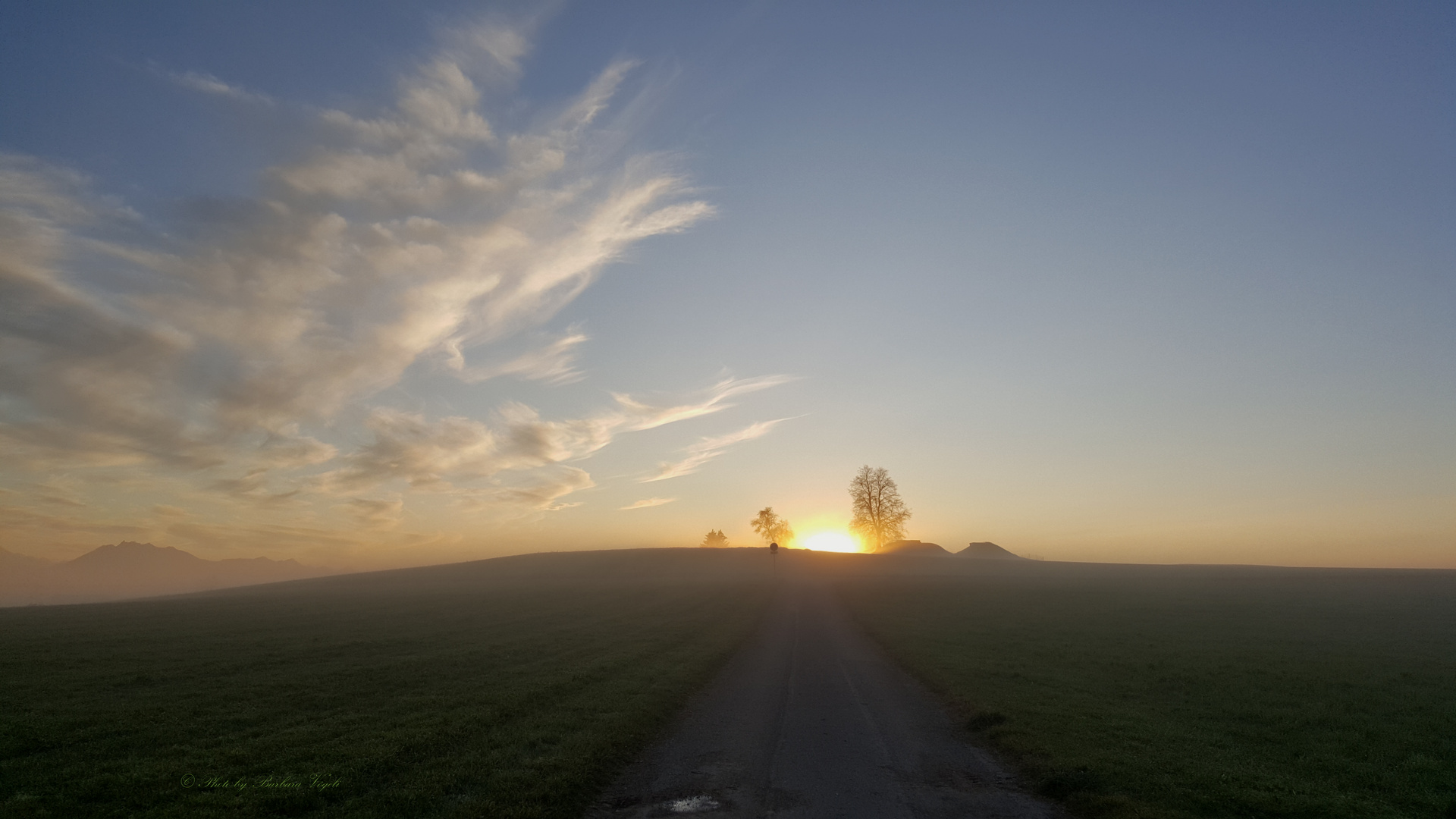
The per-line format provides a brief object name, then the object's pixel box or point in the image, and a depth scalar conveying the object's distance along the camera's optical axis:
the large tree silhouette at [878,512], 134.88
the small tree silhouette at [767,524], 179.75
